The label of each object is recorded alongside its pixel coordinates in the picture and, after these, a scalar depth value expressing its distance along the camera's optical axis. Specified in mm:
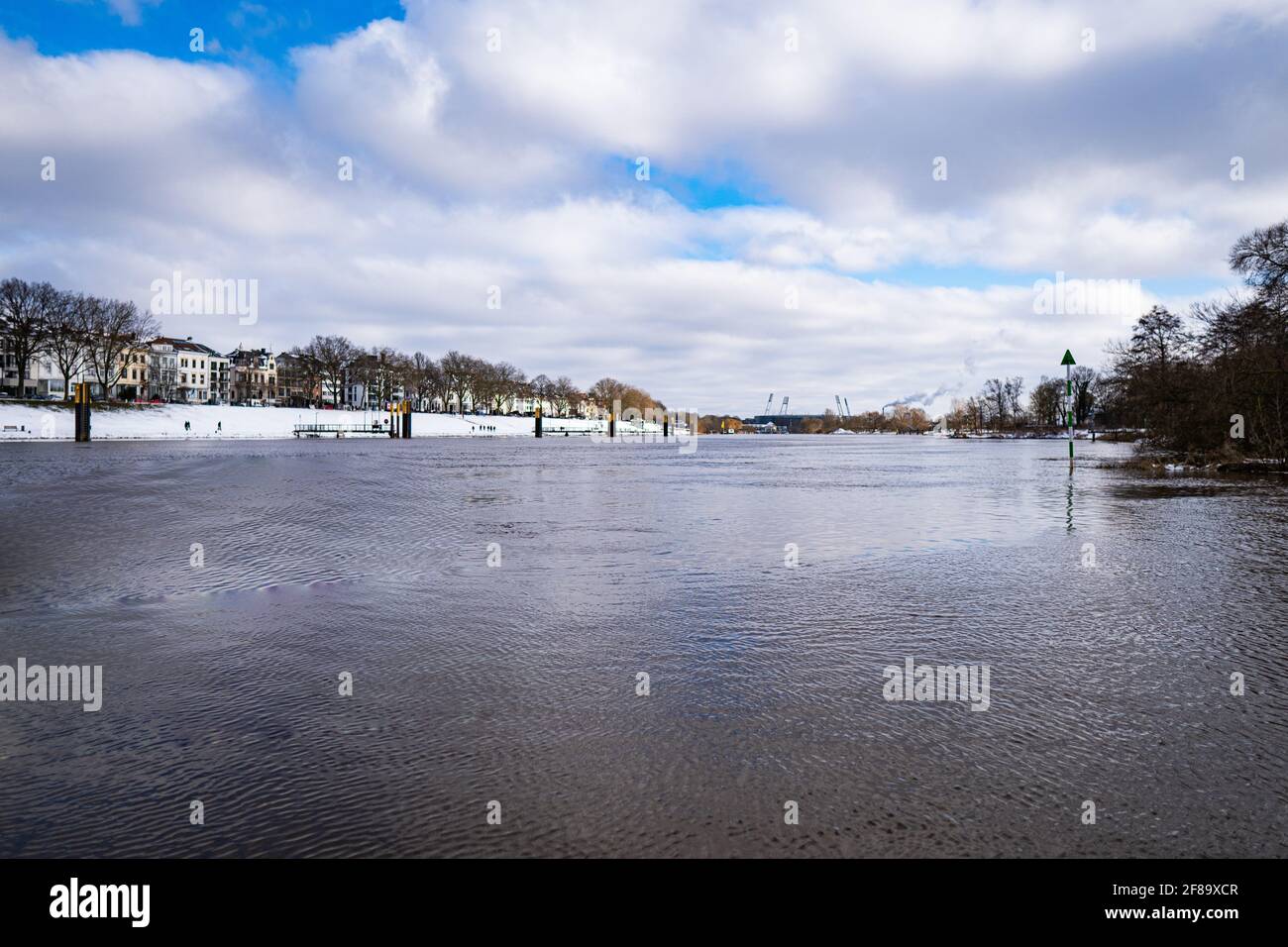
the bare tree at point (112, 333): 80875
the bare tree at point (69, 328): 76812
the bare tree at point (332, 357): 118188
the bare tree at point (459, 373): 146375
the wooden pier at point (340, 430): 87000
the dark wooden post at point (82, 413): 56406
